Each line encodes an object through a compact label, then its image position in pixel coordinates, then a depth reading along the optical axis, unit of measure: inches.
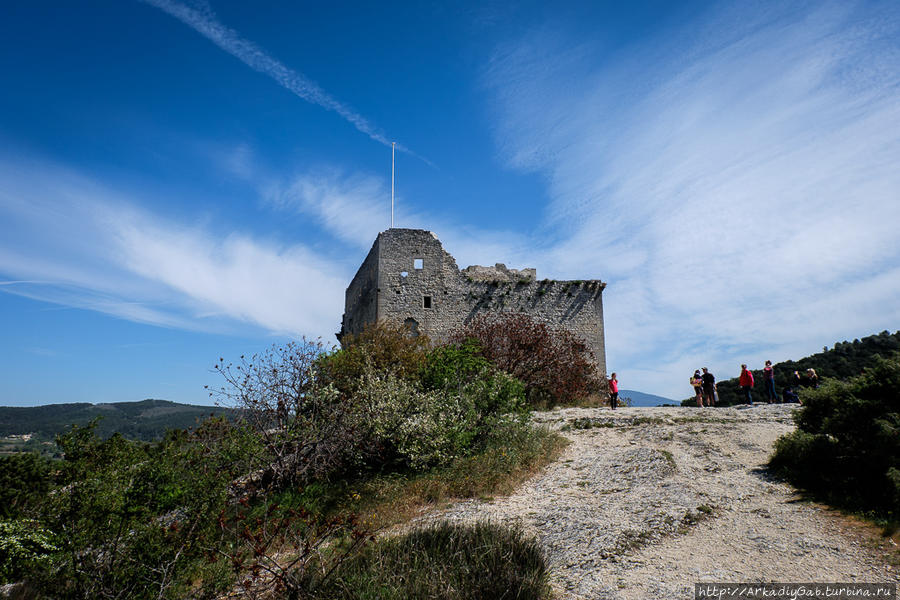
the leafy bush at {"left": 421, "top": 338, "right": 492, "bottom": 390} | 431.2
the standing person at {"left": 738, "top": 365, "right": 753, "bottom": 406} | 582.3
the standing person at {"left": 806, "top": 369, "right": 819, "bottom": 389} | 556.4
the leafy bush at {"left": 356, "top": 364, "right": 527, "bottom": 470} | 341.1
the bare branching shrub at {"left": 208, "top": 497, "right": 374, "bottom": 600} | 173.9
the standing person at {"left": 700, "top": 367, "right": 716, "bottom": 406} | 610.5
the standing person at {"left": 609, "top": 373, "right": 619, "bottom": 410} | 642.2
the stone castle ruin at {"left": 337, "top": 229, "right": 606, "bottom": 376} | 748.6
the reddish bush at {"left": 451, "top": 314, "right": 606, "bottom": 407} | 655.8
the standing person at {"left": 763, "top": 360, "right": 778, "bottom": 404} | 606.5
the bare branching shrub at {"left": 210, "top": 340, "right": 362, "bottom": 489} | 336.2
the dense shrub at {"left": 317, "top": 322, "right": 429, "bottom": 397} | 443.5
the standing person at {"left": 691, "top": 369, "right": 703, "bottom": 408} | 621.3
